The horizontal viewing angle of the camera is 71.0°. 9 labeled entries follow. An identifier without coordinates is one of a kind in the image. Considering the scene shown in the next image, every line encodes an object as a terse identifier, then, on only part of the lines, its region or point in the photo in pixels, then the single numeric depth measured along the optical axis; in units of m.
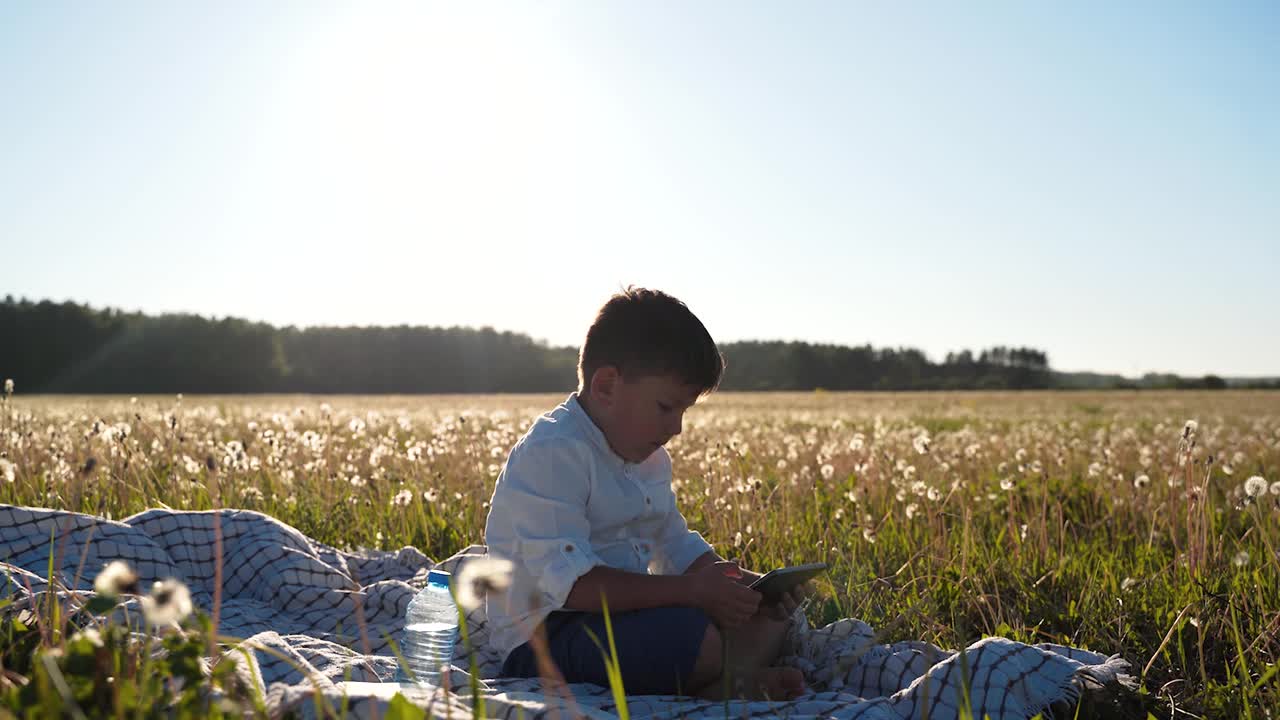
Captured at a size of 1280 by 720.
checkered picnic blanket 2.36
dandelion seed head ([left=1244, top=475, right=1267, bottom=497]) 3.17
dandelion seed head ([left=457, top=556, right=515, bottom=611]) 1.23
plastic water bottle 3.05
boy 2.68
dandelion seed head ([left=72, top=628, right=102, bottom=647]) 1.37
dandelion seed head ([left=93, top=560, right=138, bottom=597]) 1.22
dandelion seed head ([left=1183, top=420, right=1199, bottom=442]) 3.40
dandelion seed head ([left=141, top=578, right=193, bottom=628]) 1.15
